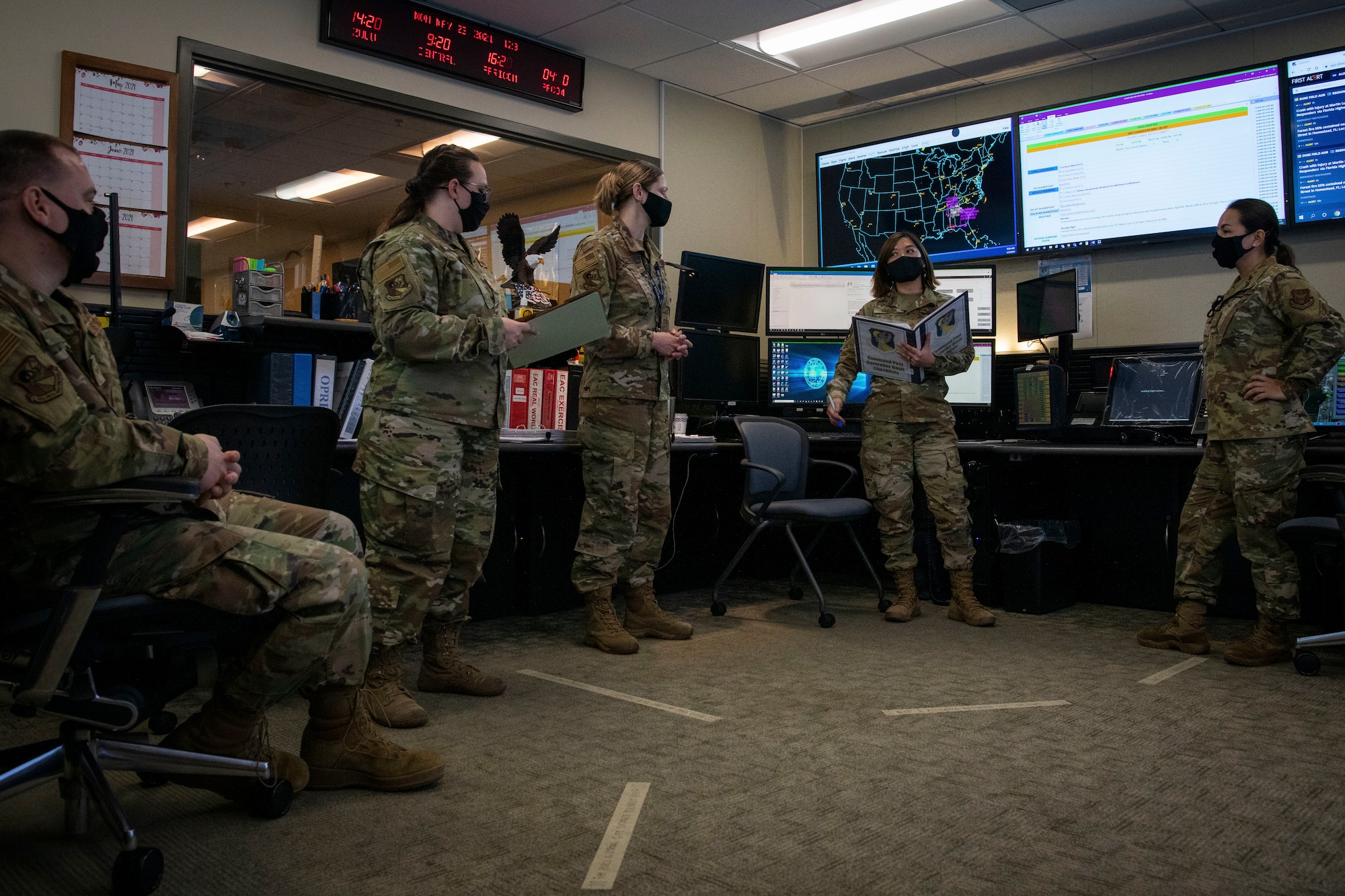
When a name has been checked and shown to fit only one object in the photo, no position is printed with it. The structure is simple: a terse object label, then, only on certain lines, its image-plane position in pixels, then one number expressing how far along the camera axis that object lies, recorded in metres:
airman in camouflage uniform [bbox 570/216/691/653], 3.22
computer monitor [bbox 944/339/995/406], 4.64
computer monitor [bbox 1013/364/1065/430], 4.29
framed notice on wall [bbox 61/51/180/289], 3.17
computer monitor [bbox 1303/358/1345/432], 3.76
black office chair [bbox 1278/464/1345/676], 2.83
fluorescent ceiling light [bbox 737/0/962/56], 4.25
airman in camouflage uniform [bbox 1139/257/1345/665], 3.02
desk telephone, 3.02
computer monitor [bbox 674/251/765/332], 4.66
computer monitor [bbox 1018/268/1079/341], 4.44
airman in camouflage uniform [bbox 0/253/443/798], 1.35
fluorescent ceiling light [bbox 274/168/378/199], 5.70
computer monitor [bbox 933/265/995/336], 4.75
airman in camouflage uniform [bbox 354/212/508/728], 2.33
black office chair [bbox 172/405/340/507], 2.24
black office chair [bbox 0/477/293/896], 1.35
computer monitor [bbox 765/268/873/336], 4.92
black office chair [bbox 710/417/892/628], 3.85
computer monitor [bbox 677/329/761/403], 4.67
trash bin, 4.03
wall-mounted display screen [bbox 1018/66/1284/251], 4.21
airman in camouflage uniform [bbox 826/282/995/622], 3.81
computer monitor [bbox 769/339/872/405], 4.89
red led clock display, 3.80
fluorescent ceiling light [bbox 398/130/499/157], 4.86
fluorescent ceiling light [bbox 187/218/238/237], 3.51
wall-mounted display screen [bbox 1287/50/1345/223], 4.00
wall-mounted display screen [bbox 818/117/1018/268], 4.93
